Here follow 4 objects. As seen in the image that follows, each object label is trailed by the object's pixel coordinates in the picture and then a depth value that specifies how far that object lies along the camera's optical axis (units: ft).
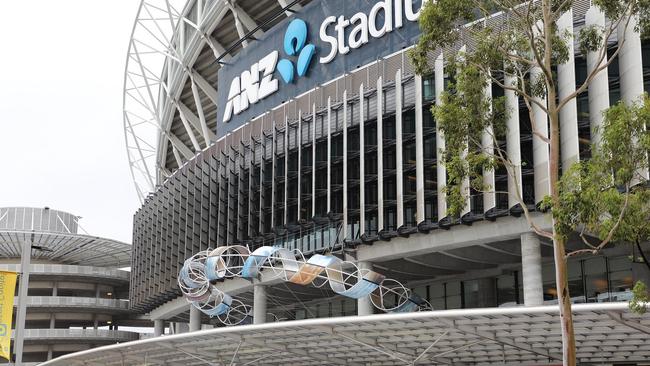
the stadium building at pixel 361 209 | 120.78
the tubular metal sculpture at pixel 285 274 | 154.92
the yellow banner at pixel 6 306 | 91.76
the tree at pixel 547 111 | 68.18
